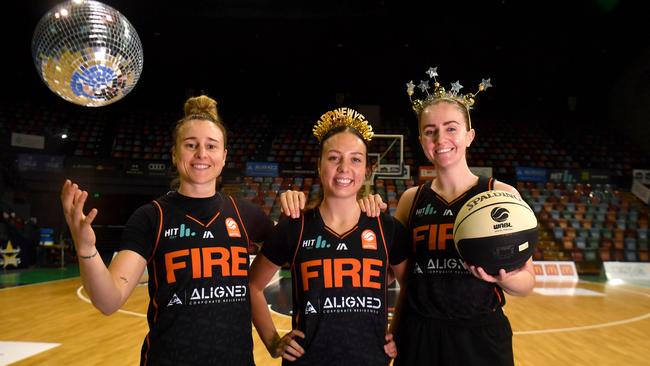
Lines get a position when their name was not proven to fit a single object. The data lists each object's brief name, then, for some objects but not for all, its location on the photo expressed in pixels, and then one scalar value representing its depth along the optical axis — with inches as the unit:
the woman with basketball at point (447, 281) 67.7
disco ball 57.6
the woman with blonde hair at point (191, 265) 62.3
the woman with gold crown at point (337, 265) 65.3
